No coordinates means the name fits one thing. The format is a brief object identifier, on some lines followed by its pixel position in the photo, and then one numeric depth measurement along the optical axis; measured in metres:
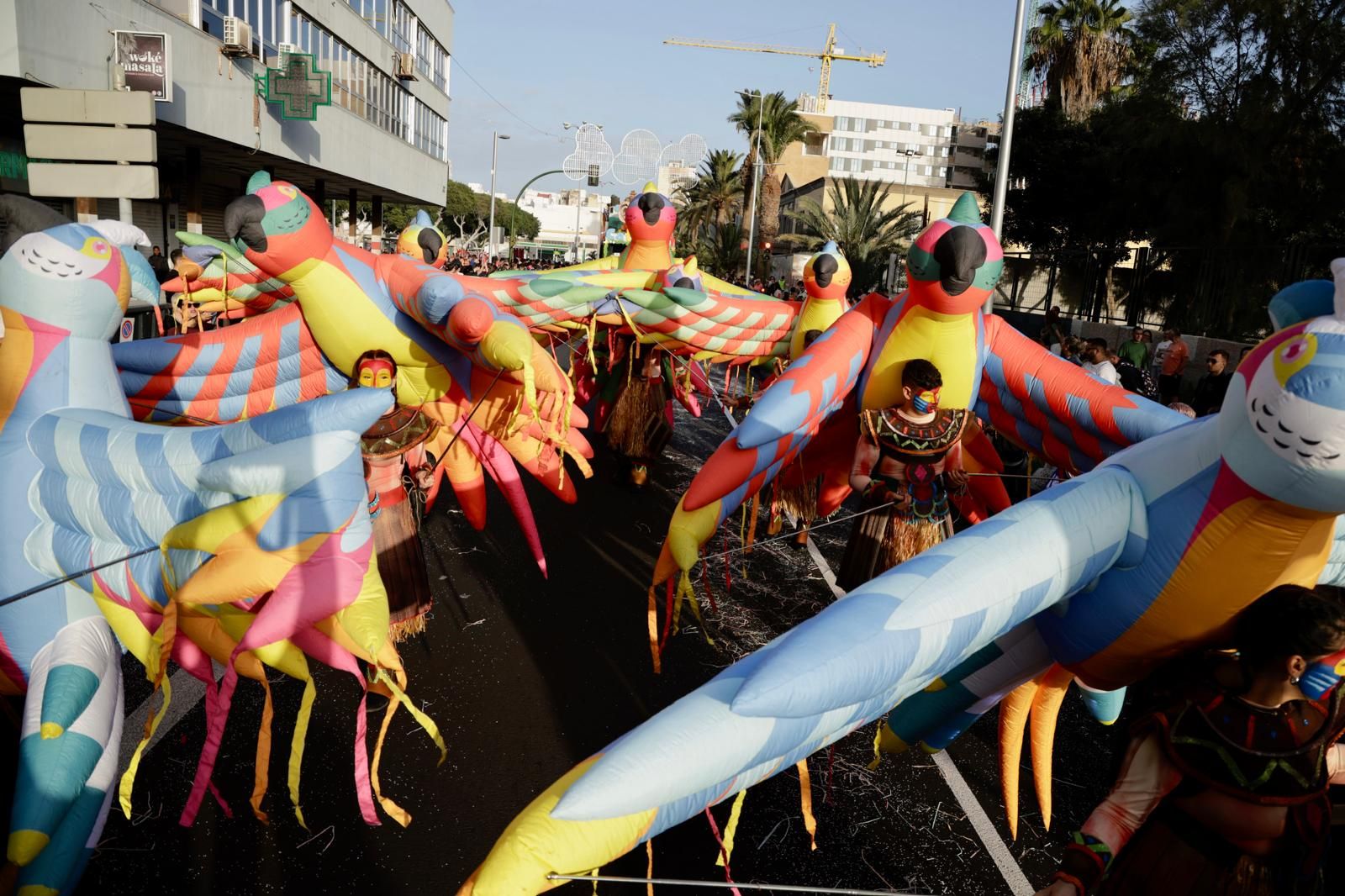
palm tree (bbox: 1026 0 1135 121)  29.59
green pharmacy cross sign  17.61
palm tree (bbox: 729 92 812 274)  35.19
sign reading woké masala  12.50
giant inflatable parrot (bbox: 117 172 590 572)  3.83
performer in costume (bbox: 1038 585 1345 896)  1.97
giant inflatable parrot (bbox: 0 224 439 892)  2.46
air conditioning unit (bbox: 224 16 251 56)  15.89
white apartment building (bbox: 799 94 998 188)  77.75
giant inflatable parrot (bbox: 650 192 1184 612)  3.20
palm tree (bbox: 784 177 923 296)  26.12
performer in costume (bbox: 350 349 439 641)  4.32
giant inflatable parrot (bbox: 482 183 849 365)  4.89
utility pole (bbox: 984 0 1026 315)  9.60
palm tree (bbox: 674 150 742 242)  40.31
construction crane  92.06
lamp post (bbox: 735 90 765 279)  29.00
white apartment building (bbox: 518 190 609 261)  94.62
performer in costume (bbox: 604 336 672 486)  8.51
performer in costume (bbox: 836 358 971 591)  3.85
